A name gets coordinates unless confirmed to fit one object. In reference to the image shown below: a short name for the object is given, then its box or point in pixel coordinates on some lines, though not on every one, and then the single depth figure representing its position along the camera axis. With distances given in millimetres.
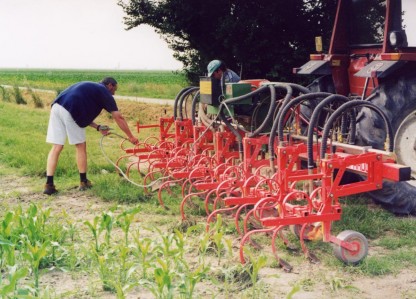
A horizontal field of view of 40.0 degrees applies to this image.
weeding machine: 4289
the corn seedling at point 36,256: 3600
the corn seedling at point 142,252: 3809
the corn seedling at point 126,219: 4273
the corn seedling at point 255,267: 3490
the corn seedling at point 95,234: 4262
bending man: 7020
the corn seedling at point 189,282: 3305
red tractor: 5348
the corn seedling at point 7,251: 3666
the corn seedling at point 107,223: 4270
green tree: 10000
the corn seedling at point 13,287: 3079
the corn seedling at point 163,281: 3234
